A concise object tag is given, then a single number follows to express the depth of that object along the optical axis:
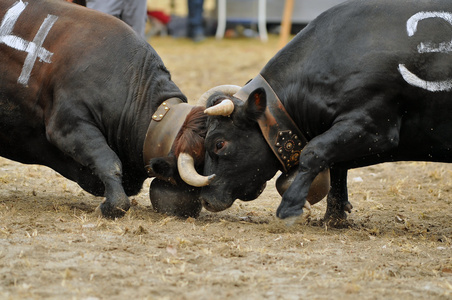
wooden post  27.61
